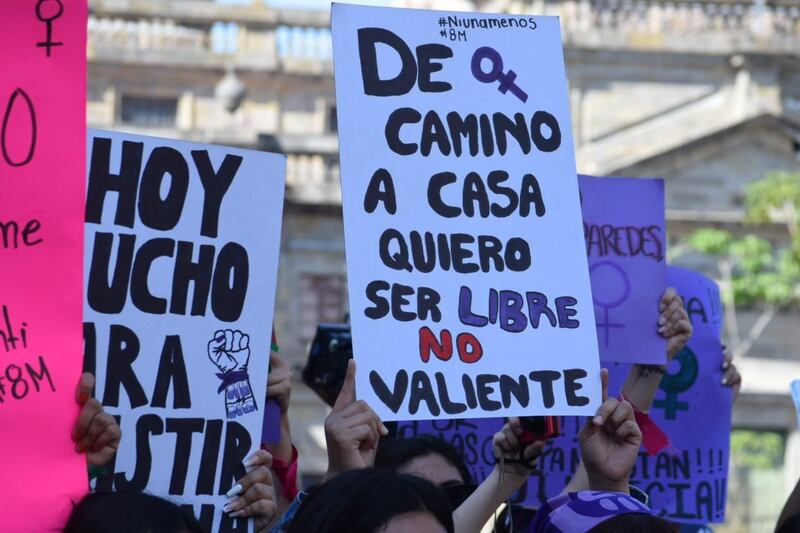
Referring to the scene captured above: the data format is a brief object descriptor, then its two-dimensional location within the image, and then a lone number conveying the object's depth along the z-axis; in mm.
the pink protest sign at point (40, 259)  7476
